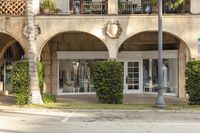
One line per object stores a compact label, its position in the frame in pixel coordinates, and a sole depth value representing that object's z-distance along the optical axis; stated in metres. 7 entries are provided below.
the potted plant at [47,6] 23.64
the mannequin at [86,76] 29.40
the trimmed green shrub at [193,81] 21.56
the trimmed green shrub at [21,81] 21.77
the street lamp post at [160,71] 20.53
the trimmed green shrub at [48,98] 22.58
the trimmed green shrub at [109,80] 22.14
